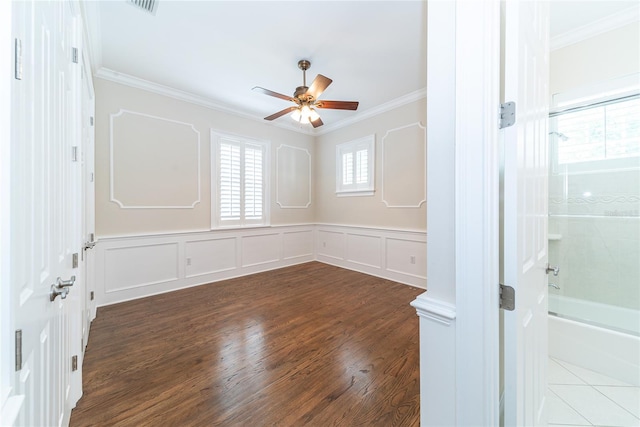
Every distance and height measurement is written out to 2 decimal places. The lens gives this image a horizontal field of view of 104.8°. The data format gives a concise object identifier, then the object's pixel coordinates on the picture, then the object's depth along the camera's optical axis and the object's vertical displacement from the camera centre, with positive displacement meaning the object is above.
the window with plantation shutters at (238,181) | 3.89 +0.52
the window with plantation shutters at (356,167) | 4.25 +0.82
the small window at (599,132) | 1.90 +0.66
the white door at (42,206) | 0.63 +0.02
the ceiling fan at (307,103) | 2.48 +1.18
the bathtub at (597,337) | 1.68 -0.91
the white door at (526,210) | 0.78 +0.01
